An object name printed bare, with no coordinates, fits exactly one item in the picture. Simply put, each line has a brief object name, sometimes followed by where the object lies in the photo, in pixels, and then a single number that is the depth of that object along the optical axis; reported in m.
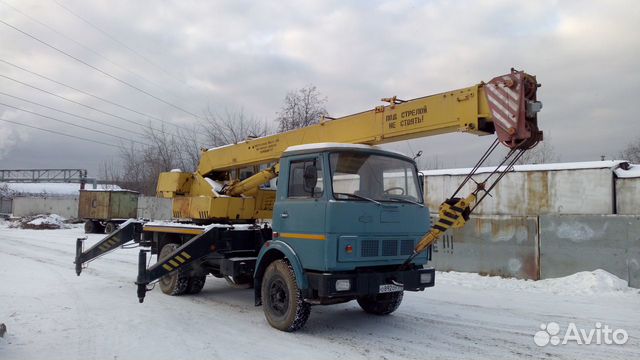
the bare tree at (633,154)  44.53
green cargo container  32.41
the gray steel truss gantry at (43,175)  81.30
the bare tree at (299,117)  32.06
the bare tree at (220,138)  32.84
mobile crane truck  6.23
